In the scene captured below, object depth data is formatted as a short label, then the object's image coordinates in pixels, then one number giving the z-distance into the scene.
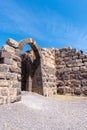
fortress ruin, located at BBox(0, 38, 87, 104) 3.00
